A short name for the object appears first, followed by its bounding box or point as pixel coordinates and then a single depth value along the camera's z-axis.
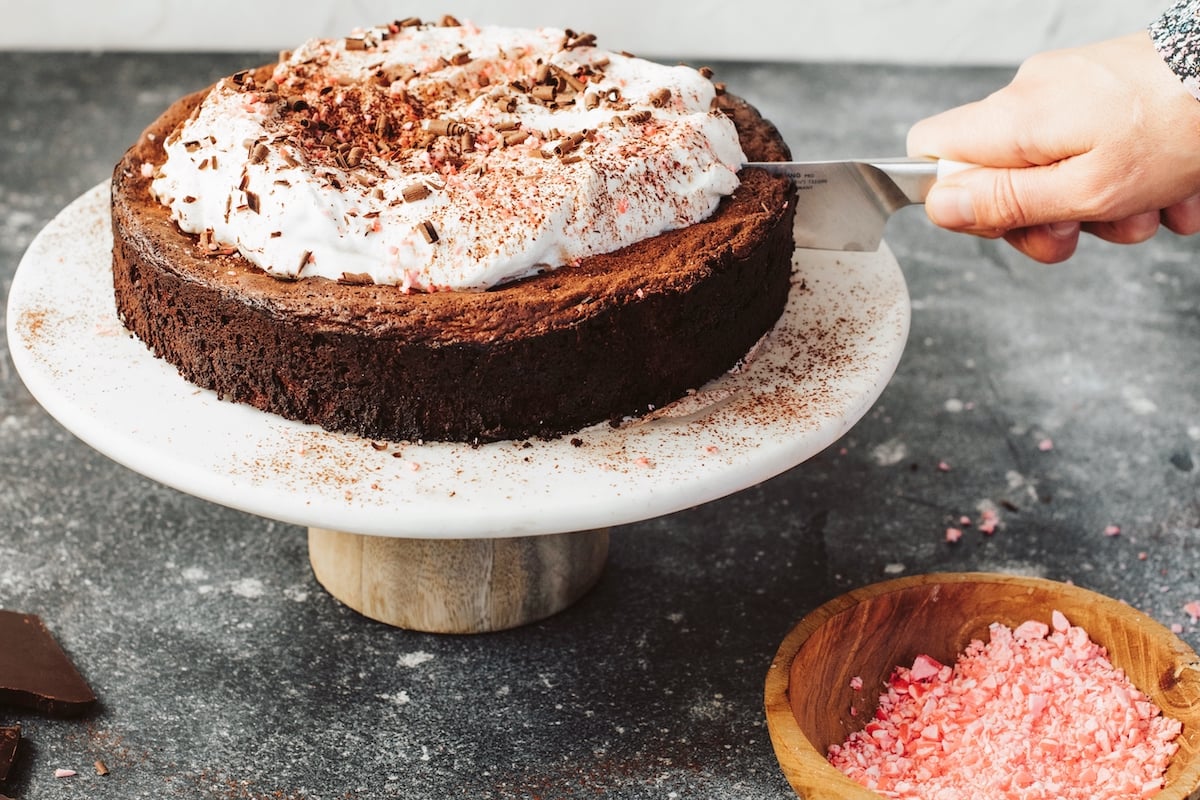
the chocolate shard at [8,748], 0.88
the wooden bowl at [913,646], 0.85
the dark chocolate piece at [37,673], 0.90
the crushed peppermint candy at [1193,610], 0.97
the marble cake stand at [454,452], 0.85
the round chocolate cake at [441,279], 0.87
